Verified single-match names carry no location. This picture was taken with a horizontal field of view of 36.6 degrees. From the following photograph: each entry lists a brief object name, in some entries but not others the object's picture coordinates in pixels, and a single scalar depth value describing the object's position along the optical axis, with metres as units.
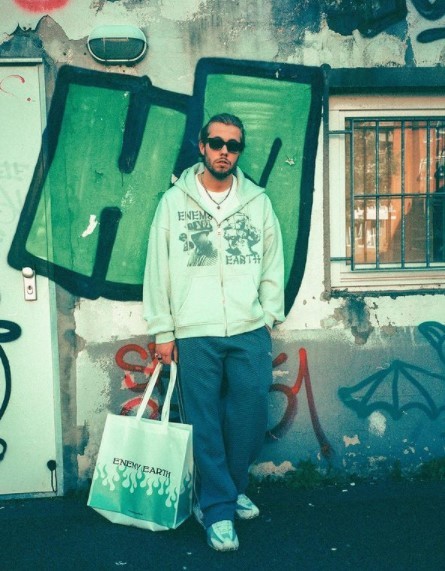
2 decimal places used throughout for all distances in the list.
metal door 3.88
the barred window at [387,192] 4.20
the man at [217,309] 3.54
